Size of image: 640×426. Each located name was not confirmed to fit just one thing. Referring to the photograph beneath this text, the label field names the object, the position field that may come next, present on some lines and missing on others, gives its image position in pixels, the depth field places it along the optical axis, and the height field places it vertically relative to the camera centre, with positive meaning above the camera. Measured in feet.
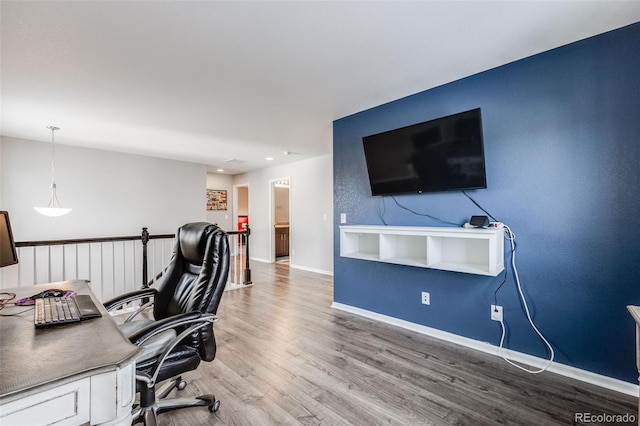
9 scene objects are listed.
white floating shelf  7.42 -1.03
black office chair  4.64 -1.75
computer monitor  4.98 -0.34
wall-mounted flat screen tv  7.79 +1.84
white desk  2.34 -1.37
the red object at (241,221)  28.45 -0.12
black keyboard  3.79 -1.28
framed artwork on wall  26.53 +2.07
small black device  7.65 -0.22
